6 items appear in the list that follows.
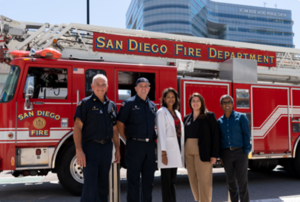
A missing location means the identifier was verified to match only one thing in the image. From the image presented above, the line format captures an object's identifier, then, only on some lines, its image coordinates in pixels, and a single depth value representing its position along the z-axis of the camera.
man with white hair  3.31
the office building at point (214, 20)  72.19
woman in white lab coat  3.62
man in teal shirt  3.76
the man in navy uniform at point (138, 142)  3.55
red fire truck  4.64
